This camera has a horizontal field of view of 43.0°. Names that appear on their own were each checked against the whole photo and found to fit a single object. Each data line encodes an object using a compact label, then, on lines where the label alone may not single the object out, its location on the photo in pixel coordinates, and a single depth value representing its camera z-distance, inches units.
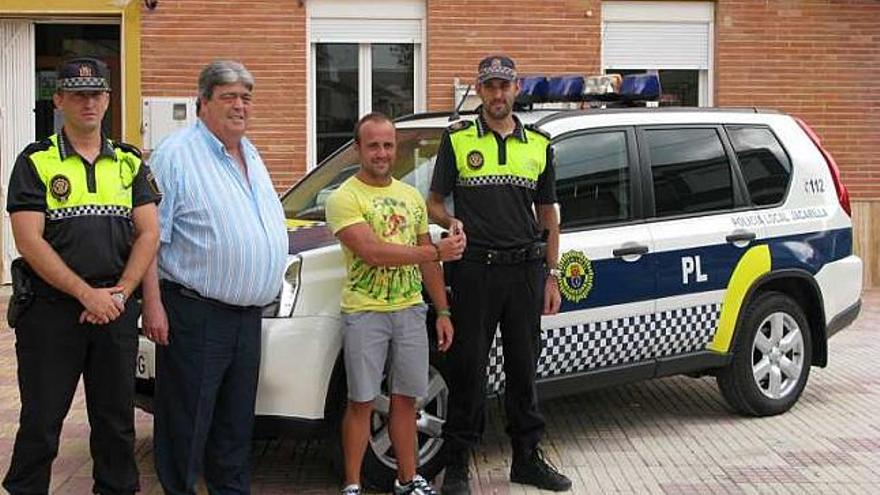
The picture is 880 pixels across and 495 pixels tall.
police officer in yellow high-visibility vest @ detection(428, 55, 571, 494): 197.9
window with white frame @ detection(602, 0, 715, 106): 468.4
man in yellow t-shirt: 181.9
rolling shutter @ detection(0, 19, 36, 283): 451.2
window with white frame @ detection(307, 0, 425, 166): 453.4
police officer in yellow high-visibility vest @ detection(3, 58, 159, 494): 162.1
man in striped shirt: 168.2
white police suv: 194.9
